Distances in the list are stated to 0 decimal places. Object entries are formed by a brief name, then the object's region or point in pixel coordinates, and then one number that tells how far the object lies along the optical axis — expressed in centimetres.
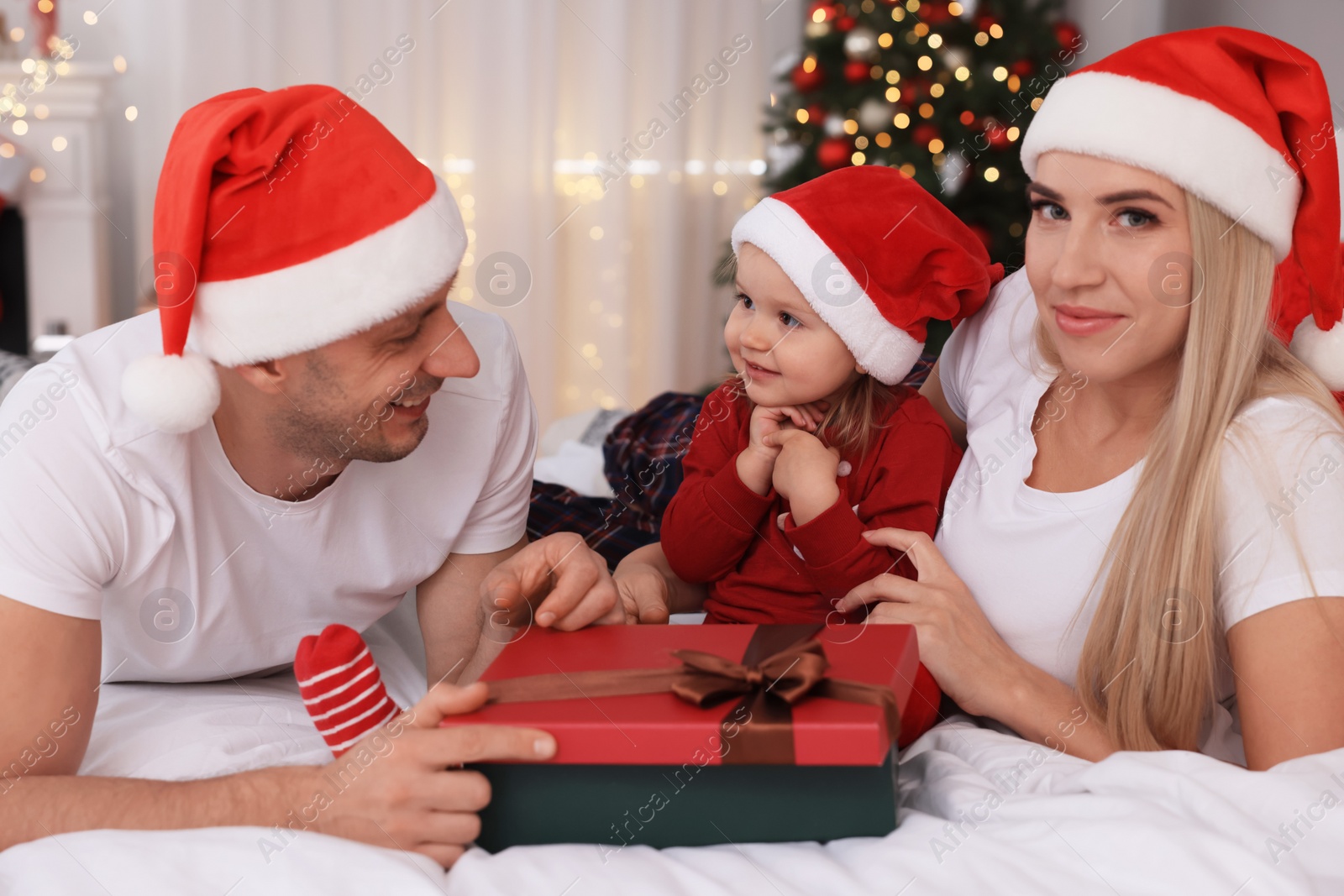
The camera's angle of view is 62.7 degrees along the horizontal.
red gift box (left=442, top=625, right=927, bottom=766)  86
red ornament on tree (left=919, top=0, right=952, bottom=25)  344
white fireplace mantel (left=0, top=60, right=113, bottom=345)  378
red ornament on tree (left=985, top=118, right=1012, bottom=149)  337
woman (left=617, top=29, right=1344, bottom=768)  105
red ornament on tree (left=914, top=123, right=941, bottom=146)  341
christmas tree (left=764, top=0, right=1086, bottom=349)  342
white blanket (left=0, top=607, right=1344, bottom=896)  82
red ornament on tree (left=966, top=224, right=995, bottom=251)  349
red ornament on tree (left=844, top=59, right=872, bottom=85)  347
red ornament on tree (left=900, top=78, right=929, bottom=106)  343
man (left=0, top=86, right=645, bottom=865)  99
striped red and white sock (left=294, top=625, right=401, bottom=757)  108
